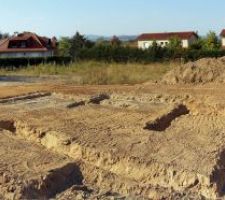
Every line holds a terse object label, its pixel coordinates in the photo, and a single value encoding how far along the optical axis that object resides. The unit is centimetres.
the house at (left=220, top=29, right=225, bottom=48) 6138
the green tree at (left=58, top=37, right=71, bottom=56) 5658
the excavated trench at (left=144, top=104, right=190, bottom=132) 967
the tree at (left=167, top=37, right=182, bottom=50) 4678
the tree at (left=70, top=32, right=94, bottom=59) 5359
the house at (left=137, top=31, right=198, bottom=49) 6588
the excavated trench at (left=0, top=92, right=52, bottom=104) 1331
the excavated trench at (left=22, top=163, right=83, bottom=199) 621
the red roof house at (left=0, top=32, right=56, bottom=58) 5250
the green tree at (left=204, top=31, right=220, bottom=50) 4680
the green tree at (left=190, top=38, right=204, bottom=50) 4460
